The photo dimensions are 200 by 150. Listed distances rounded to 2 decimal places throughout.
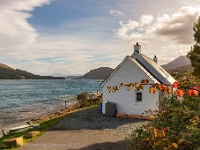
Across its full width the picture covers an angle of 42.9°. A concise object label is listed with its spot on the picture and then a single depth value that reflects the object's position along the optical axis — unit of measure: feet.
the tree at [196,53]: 104.27
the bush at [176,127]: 18.31
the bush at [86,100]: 141.69
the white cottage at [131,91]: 89.86
